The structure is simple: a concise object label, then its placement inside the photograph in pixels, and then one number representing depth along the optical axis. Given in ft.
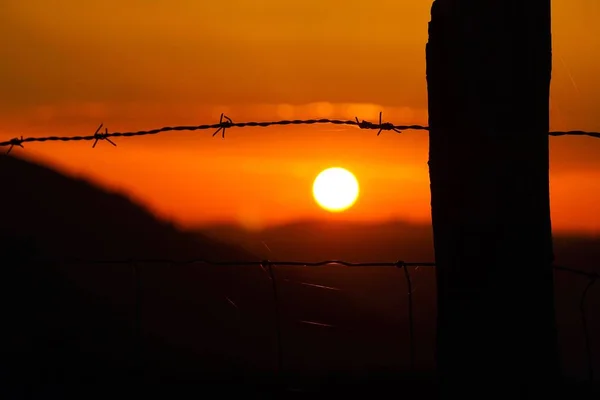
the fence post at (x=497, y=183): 18.71
